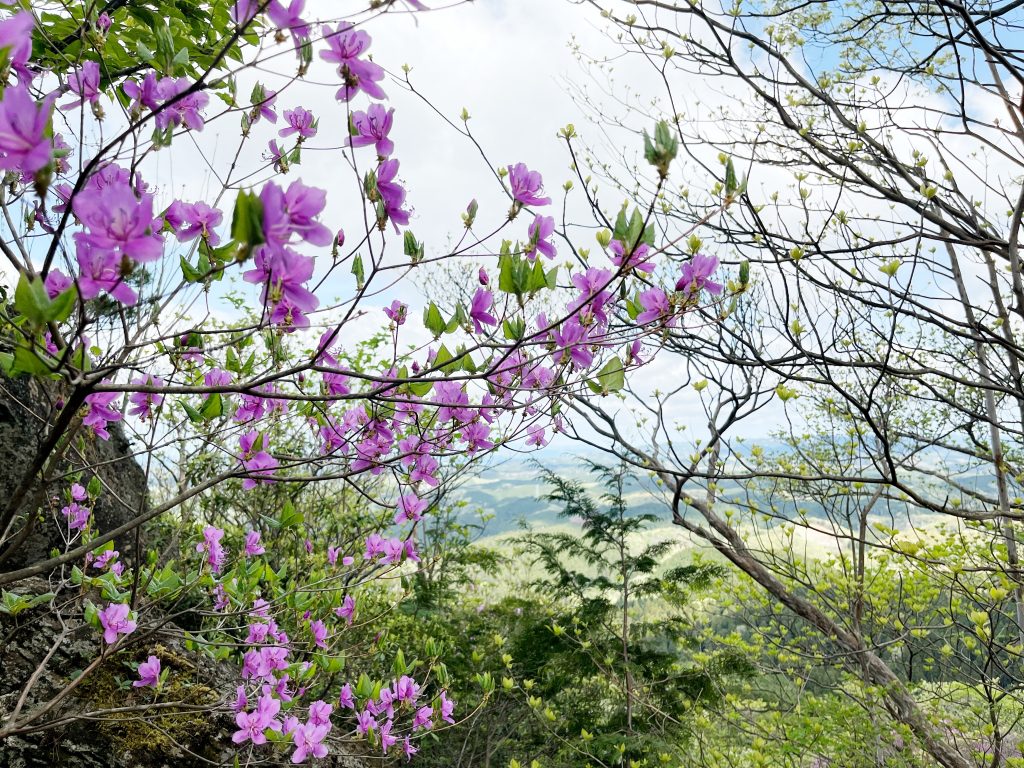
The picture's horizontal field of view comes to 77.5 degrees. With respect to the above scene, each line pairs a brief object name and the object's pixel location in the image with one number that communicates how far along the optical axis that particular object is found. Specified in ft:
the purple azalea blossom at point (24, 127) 1.94
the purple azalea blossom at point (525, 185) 3.69
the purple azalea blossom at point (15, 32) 2.07
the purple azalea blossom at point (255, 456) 4.53
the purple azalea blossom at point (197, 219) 3.40
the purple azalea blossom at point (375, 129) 3.30
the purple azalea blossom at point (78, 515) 6.40
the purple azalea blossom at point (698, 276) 3.88
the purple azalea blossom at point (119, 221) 2.19
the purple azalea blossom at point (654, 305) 4.10
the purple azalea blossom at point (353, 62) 3.19
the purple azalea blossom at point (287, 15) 2.73
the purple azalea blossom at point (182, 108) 3.86
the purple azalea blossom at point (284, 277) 2.60
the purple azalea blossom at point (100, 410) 4.05
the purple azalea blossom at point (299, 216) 2.18
